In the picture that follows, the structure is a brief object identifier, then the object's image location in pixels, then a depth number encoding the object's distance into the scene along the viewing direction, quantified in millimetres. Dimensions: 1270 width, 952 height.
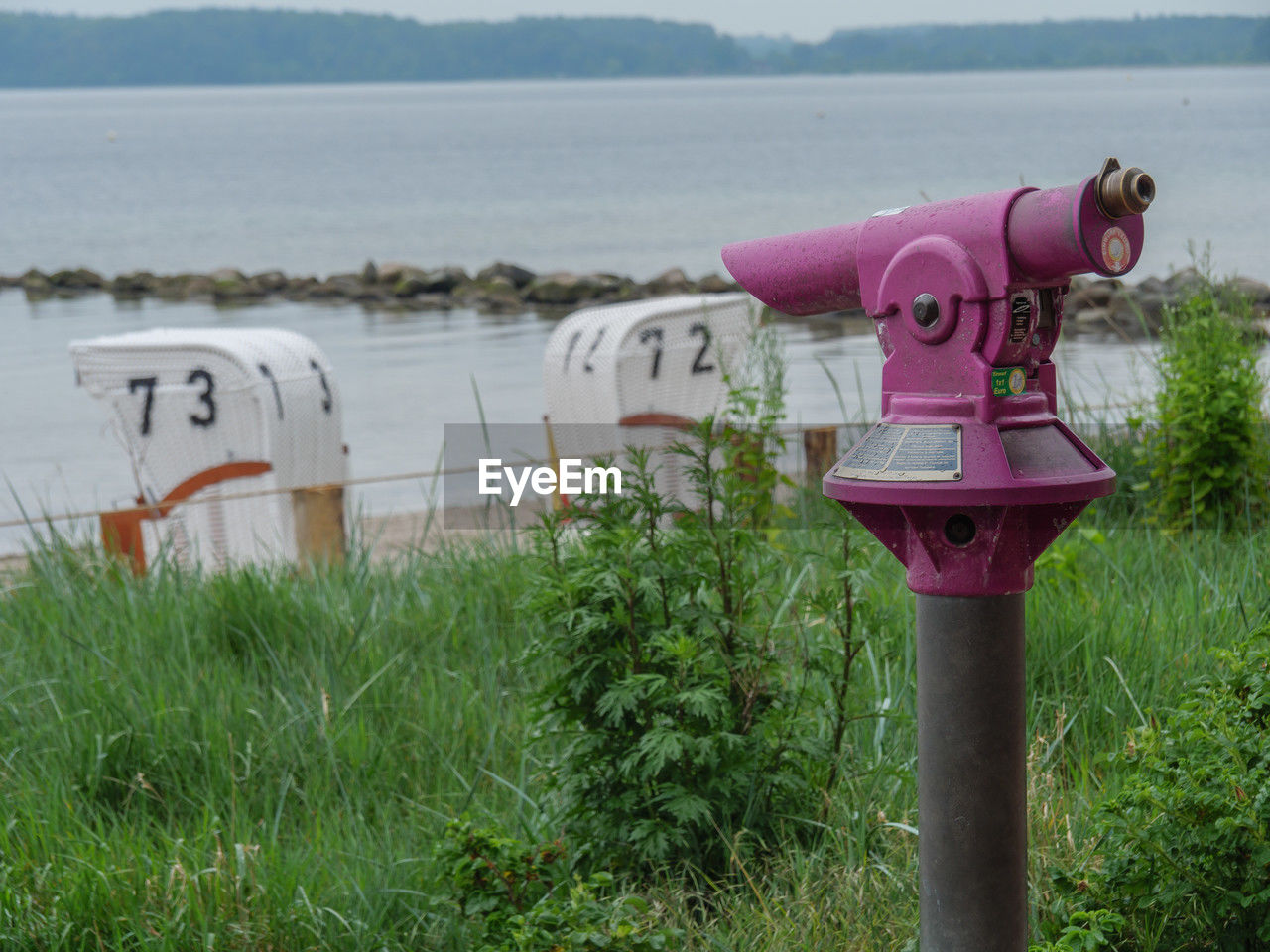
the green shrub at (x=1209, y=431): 4629
